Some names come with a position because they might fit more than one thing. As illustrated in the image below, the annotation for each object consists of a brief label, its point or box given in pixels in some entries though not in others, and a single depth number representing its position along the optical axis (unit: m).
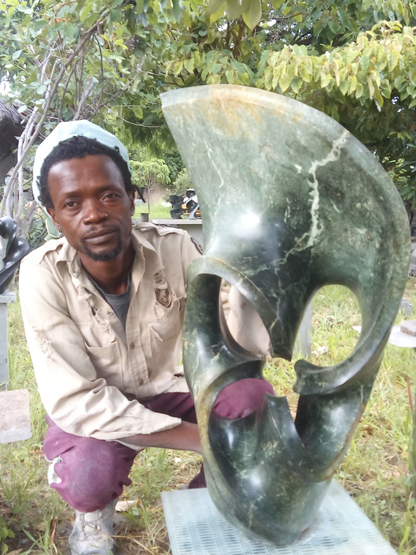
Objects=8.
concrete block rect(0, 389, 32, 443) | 1.54
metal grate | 1.28
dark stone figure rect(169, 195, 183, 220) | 9.83
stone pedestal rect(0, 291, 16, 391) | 3.06
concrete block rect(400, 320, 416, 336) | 2.88
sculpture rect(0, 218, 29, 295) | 3.08
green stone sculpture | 1.05
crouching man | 1.41
